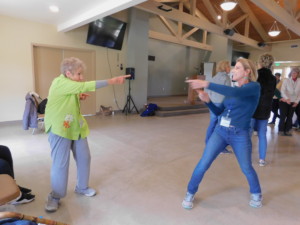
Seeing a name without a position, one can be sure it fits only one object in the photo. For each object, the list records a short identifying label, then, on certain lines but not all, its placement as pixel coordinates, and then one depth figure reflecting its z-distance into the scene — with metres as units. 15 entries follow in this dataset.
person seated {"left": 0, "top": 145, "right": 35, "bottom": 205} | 1.82
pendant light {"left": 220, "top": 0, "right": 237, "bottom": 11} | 5.95
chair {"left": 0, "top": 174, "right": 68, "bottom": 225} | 1.02
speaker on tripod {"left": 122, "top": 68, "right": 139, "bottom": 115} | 6.89
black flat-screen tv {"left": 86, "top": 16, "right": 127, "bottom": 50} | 6.15
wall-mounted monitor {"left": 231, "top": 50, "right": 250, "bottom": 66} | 13.06
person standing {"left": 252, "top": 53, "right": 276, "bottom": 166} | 2.93
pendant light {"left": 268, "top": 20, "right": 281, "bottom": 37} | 10.77
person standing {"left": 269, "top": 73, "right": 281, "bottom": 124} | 6.03
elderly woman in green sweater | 1.75
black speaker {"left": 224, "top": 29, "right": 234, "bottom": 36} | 8.50
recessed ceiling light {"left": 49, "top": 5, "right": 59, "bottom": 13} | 4.18
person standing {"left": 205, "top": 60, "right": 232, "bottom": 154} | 3.00
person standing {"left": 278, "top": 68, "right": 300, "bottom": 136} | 4.68
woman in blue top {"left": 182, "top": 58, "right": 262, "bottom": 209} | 1.82
